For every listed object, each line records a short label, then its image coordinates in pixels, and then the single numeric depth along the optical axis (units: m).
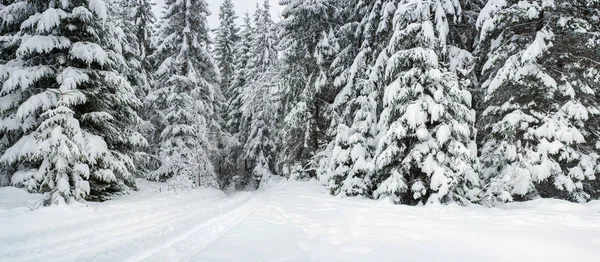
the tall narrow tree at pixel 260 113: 23.50
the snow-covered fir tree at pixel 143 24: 21.61
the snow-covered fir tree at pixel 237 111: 27.53
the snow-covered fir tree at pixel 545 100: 9.05
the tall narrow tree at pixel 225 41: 31.55
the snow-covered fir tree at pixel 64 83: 9.52
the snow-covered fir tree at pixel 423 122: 8.62
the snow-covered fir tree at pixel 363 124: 11.09
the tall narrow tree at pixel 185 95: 18.34
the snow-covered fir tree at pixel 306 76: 16.67
